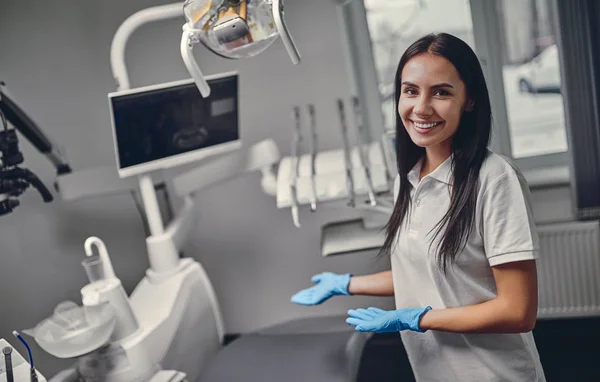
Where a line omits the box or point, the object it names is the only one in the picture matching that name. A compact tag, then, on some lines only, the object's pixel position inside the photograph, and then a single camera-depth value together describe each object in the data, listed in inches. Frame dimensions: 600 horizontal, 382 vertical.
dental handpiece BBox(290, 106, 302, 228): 69.1
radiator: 81.4
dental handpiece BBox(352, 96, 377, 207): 67.0
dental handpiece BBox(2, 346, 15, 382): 48.7
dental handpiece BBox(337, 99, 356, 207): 68.2
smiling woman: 40.4
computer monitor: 64.1
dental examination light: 46.1
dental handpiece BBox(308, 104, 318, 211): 67.9
